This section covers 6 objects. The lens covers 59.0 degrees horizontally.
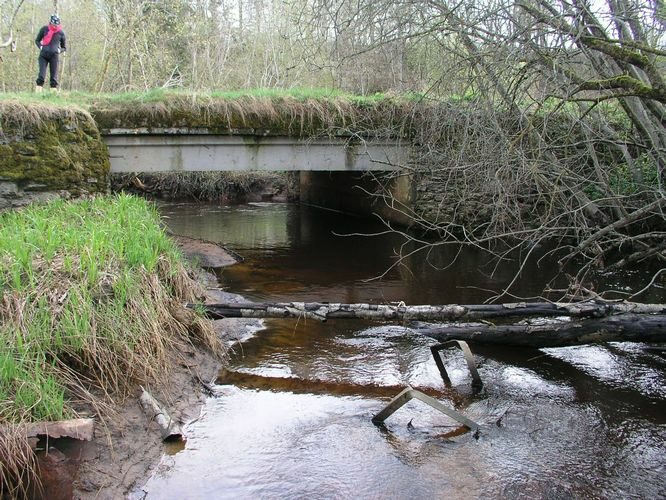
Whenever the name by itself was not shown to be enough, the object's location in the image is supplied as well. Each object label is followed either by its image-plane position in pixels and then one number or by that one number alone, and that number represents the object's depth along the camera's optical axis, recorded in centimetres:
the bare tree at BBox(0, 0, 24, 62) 1844
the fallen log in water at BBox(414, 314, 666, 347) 513
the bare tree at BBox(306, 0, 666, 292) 541
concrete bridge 1127
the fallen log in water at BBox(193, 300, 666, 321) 514
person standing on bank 1188
